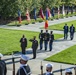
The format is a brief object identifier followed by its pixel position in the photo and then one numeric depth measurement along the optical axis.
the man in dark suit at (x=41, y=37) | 20.76
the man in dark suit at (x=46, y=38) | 20.58
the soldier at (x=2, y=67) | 9.79
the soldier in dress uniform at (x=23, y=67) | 7.66
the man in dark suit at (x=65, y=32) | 25.68
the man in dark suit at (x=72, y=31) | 25.81
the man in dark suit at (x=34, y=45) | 18.41
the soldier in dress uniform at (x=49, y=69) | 7.79
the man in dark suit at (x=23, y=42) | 19.34
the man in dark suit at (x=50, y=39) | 20.39
